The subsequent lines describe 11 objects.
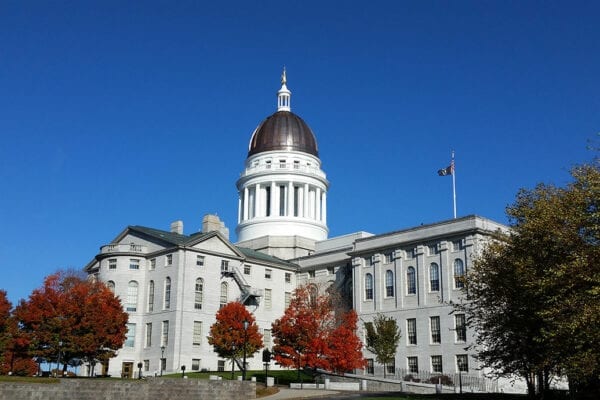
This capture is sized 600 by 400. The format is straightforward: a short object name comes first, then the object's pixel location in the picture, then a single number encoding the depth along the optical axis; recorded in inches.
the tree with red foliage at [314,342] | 2367.1
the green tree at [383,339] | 2625.5
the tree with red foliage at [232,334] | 2534.4
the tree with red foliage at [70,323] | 2397.9
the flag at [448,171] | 2842.0
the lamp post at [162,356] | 2750.5
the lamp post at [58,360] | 2393.3
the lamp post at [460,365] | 2518.5
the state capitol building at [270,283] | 2637.8
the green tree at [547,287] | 1190.3
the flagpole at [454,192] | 2881.2
